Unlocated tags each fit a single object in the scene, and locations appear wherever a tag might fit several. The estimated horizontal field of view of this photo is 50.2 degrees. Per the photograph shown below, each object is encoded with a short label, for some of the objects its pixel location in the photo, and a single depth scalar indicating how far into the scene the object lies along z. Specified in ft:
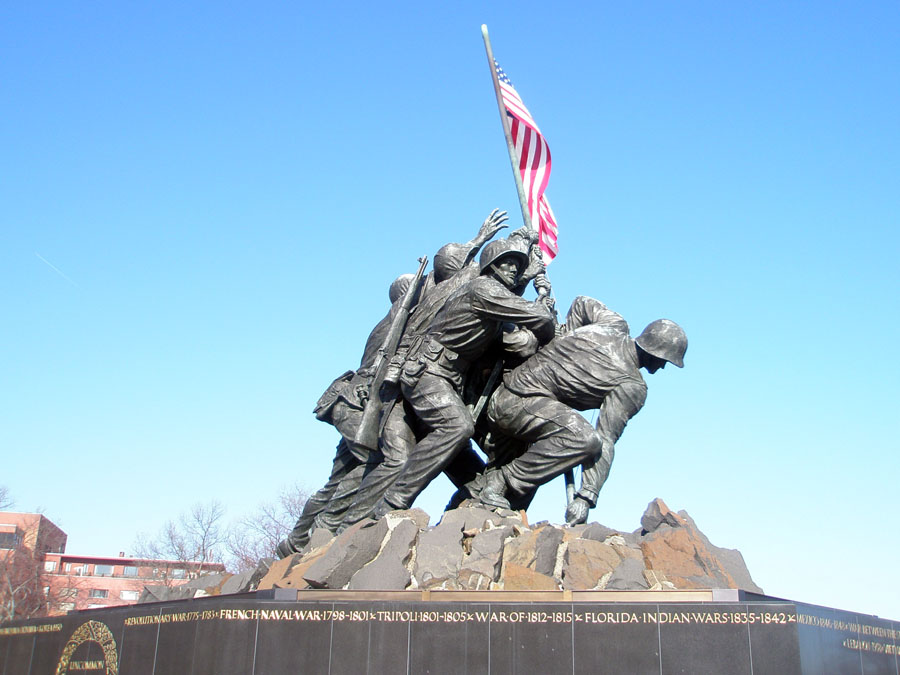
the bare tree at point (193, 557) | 107.04
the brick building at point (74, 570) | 121.19
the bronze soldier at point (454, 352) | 28.40
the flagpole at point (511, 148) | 38.19
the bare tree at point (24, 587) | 103.35
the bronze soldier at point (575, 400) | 28.02
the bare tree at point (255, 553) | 100.75
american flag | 39.34
